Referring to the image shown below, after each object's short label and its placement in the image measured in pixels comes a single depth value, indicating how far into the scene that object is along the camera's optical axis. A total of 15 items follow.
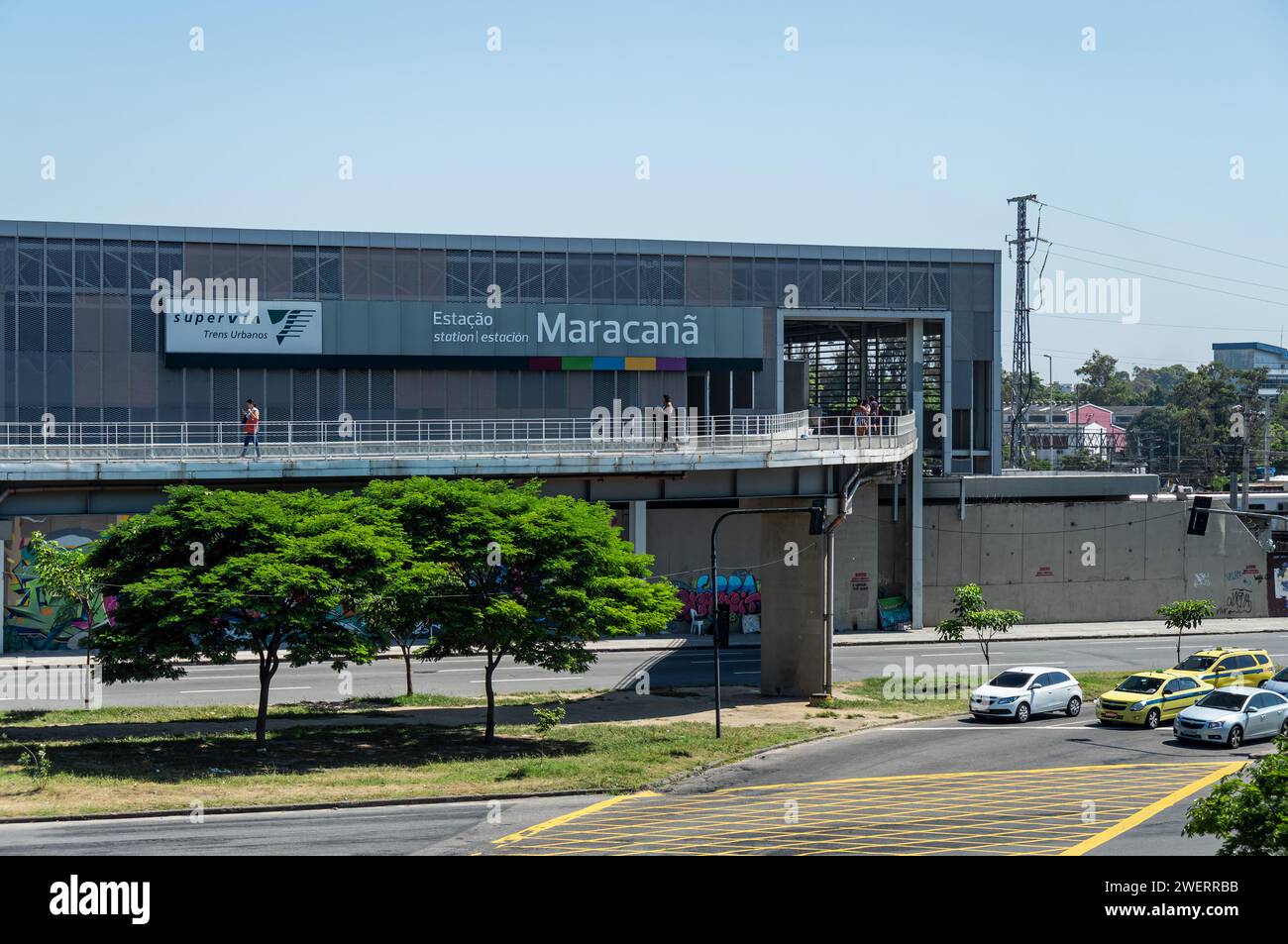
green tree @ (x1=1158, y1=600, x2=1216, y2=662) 50.91
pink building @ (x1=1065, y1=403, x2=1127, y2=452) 185.95
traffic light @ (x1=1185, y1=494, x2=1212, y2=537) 50.59
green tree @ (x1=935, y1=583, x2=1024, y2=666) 48.44
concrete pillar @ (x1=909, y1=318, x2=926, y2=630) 65.12
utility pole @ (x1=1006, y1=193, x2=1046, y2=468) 88.62
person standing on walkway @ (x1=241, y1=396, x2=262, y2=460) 37.38
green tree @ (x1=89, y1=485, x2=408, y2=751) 31.20
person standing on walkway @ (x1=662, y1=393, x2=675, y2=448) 43.00
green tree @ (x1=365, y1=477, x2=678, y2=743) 34.53
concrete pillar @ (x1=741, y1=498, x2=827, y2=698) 46.06
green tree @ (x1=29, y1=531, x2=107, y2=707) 38.72
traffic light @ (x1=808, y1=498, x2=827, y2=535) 37.91
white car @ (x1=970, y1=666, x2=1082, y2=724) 39.84
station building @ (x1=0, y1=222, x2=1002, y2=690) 55.88
